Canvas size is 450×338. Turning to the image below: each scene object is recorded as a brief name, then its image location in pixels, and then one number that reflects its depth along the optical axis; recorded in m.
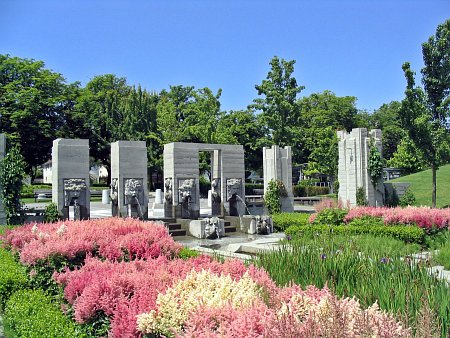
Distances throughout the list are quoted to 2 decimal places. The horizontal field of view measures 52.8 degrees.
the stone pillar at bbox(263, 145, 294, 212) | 20.52
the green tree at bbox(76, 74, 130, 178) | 41.00
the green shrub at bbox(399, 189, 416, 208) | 20.02
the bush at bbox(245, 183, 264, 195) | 38.22
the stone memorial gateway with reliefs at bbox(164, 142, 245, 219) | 17.45
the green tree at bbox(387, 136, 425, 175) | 43.16
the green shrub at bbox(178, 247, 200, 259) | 7.78
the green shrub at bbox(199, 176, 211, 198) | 39.94
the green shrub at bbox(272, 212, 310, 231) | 16.15
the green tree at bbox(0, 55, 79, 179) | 36.56
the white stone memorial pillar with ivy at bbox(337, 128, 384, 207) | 20.09
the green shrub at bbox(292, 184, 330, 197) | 38.09
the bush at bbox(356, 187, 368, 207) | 19.91
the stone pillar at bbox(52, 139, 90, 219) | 15.74
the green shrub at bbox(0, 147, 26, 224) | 14.79
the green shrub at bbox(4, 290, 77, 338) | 4.49
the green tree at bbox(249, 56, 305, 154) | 31.12
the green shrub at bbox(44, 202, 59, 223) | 15.30
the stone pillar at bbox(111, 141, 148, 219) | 16.89
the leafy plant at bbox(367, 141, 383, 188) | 19.83
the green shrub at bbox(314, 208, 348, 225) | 14.02
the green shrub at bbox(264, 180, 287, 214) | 20.22
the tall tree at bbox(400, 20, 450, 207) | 18.45
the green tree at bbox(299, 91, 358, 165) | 42.84
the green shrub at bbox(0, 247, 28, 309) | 6.60
